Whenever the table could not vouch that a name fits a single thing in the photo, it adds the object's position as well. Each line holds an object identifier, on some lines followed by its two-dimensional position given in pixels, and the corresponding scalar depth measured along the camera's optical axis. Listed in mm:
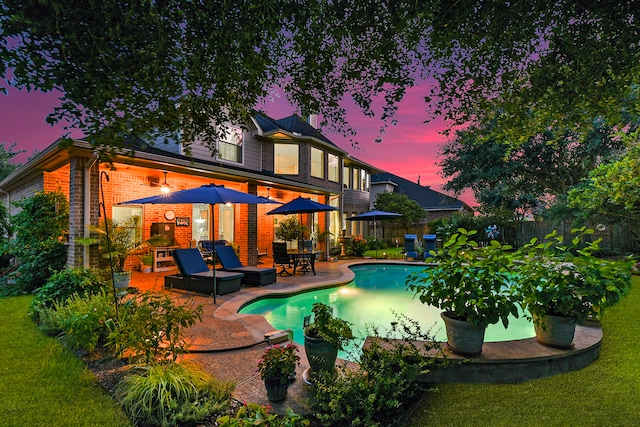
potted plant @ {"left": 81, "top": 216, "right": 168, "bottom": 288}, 7249
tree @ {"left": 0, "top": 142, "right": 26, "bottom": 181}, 23719
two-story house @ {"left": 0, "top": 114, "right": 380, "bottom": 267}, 7098
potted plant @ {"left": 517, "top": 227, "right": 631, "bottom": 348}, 3463
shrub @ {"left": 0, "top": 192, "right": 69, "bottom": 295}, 7477
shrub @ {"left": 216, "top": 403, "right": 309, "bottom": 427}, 2385
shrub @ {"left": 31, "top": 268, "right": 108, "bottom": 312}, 5508
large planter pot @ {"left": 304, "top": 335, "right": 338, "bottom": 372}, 3299
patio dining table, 10555
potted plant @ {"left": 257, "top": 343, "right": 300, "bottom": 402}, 3033
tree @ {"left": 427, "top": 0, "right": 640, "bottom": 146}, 2902
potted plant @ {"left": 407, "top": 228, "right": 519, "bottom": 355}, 3318
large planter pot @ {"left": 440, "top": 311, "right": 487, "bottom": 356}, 3396
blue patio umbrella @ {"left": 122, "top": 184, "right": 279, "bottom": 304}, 7066
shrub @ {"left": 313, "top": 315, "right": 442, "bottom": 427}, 2754
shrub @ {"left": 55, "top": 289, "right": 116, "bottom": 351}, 3906
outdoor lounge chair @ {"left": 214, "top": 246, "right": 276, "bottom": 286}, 8617
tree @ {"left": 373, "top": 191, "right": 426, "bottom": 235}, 21406
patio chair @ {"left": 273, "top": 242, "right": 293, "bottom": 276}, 10328
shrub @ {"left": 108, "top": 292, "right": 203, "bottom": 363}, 3480
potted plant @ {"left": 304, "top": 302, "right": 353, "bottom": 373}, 3303
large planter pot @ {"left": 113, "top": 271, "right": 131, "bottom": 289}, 7441
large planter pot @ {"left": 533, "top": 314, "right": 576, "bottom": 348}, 3688
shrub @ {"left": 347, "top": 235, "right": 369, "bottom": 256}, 16155
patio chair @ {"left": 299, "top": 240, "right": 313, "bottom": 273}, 11100
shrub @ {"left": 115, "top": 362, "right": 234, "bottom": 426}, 2777
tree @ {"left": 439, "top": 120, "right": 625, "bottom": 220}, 17984
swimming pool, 6328
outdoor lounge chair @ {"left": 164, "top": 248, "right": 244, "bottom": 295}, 7473
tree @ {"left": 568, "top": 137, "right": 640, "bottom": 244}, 8617
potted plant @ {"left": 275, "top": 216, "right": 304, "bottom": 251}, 14484
